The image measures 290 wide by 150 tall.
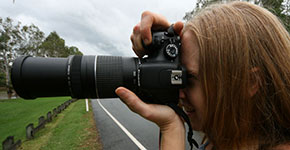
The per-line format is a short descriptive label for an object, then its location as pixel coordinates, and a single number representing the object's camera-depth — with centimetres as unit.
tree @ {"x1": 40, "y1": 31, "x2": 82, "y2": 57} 2923
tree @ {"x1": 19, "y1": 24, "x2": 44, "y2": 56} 2597
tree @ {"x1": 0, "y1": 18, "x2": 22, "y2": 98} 2350
